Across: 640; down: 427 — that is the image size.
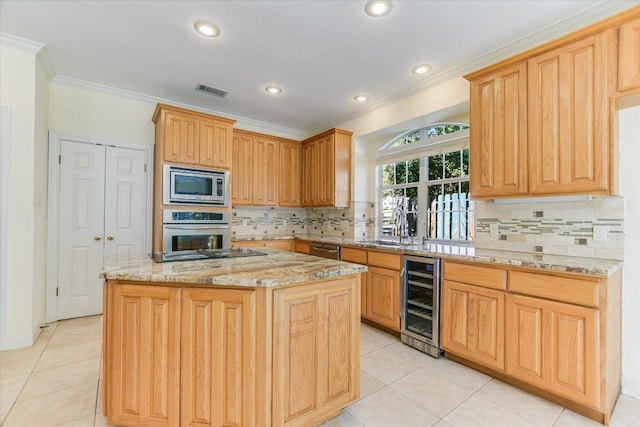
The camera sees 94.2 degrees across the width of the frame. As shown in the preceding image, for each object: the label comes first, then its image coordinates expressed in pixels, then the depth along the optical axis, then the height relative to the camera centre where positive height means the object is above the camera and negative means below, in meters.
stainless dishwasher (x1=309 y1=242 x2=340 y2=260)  3.76 -0.46
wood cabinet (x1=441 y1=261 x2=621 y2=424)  1.77 -0.77
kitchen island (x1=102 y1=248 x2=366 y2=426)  1.47 -0.68
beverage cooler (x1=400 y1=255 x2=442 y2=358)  2.61 -0.83
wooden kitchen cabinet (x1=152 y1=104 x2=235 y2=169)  3.49 +0.95
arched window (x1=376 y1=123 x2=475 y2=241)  3.39 +0.40
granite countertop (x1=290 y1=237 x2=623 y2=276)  1.81 -0.31
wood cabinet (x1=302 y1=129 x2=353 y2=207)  4.34 +0.71
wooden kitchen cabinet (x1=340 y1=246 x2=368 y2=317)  3.35 -0.51
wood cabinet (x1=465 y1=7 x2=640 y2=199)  1.92 +0.77
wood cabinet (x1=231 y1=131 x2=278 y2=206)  4.38 +0.68
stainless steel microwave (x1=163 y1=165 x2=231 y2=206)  3.51 +0.35
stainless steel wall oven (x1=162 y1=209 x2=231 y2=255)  3.49 -0.20
